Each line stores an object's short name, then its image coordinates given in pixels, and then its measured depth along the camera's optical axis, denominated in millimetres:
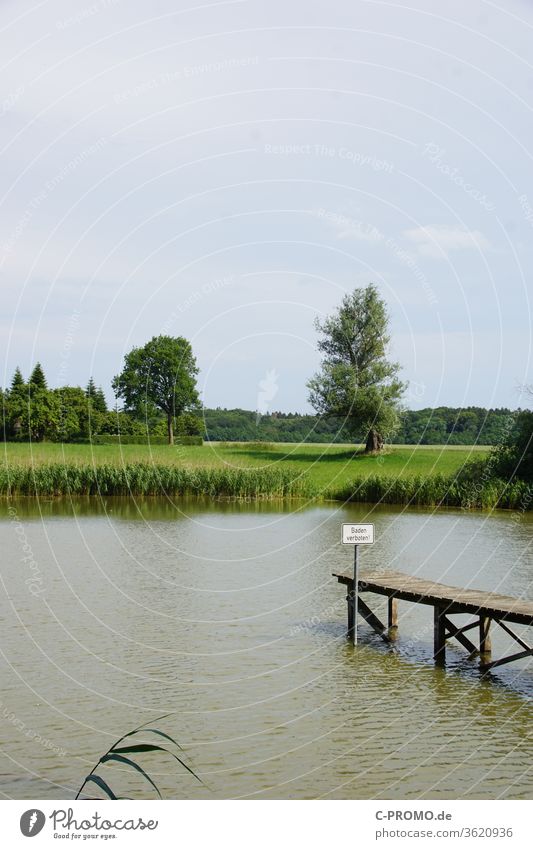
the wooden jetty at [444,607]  13891
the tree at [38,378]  74062
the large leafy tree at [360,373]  60219
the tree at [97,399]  73875
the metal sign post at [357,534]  15766
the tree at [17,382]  70344
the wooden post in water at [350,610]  16828
